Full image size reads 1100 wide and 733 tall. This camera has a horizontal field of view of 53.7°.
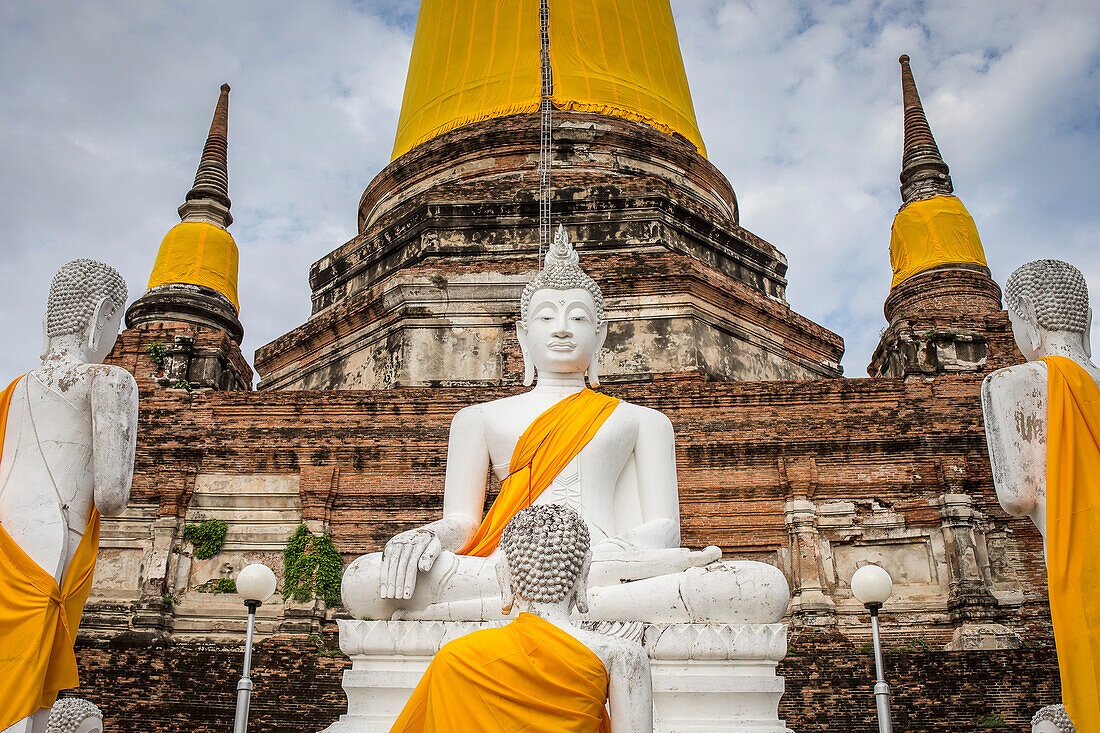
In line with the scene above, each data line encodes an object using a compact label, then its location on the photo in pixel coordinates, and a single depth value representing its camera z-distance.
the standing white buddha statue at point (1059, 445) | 4.57
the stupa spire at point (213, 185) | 18.64
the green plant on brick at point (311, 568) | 11.52
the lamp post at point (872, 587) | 8.38
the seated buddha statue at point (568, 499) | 4.86
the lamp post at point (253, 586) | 8.38
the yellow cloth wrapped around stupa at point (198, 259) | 17.41
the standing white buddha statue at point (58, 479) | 4.55
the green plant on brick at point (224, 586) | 11.82
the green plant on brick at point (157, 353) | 14.91
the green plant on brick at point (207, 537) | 11.98
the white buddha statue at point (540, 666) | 3.06
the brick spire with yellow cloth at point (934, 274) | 13.76
